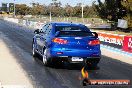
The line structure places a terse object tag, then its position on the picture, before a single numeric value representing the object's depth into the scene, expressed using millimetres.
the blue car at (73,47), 13367
